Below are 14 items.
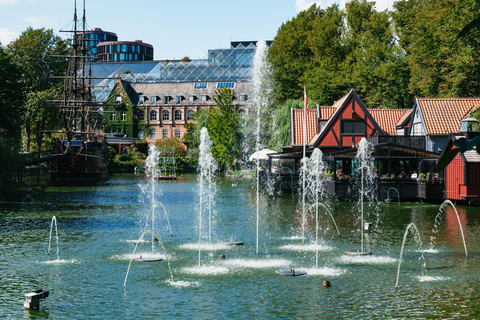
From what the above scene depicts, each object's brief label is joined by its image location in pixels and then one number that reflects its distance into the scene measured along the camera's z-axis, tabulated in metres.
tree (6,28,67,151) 86.75
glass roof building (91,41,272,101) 119.12
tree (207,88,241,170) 82.00
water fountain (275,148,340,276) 37.16
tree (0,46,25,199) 39.25
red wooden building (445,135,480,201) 34.31
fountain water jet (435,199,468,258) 18.28
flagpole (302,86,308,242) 22.61
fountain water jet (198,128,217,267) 49.66
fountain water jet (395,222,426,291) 20.30
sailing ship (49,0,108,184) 69.25
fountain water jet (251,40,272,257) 75.29
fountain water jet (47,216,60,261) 18.05
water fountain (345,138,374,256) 37.66
